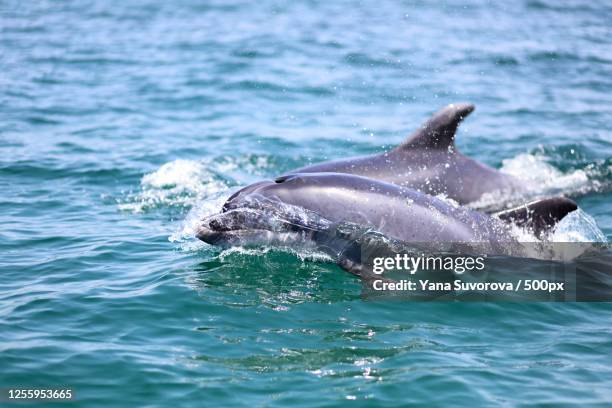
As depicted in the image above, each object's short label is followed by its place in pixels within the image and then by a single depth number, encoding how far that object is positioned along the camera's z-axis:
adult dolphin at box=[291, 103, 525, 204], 13.72
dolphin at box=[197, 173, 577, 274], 10.83
